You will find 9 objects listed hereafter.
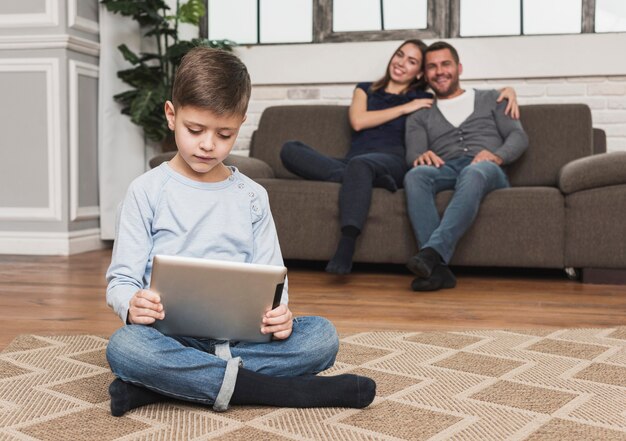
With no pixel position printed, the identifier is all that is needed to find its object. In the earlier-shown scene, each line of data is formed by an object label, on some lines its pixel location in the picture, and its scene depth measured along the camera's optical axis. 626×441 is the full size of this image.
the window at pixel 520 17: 3.69
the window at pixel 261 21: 3.99
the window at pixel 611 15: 3.64
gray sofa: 2.84
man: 2.67
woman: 2.87
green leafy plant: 3.68
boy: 1.20
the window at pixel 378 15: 3.84
